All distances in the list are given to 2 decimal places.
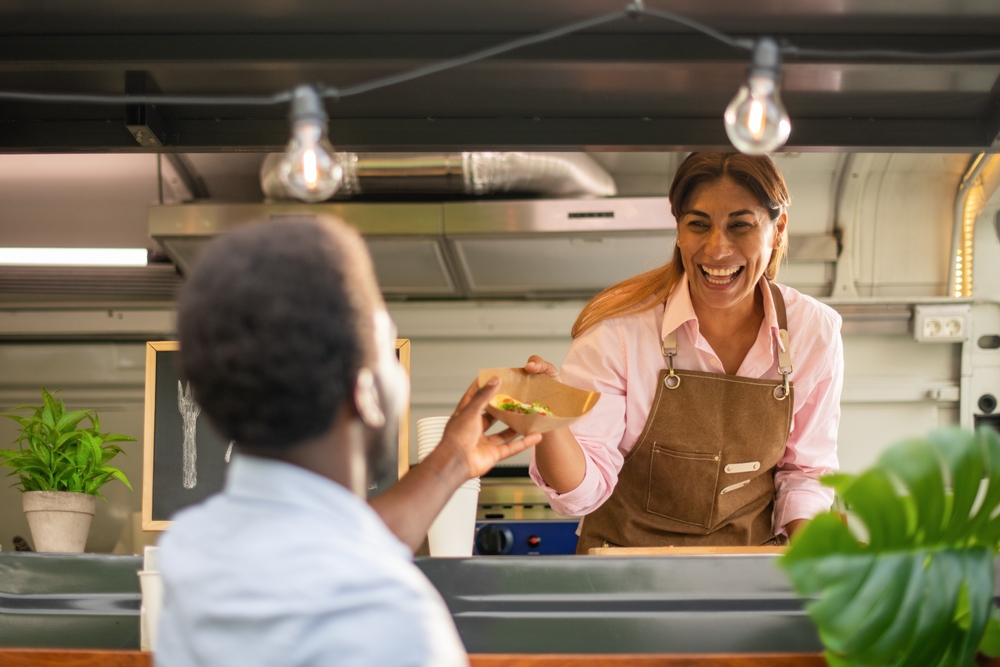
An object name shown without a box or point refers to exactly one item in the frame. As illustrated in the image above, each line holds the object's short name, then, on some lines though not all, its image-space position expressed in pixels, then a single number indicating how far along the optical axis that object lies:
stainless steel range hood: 3.74
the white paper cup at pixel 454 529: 1.92
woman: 2.09
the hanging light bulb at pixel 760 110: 1.31
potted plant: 2.06
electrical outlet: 4.21
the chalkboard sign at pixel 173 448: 2.21
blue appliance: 3.81
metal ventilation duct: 3.77
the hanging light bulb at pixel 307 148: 1.36
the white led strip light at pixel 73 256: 3.56
